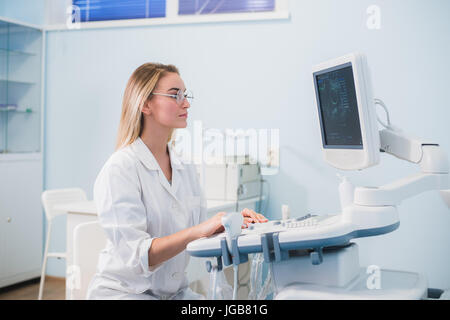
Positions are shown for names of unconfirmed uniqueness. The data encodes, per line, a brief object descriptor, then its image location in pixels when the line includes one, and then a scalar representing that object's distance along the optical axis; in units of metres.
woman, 1.24
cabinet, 3.22
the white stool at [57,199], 2.67
